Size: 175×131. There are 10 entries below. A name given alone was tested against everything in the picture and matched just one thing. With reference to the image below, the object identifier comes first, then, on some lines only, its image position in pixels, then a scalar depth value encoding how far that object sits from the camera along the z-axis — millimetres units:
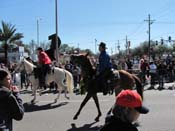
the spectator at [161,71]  15620
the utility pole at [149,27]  52448
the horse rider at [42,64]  10893
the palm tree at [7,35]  36490
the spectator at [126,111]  2337
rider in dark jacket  7931
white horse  11279
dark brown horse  7429
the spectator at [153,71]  15929
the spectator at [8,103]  3389
